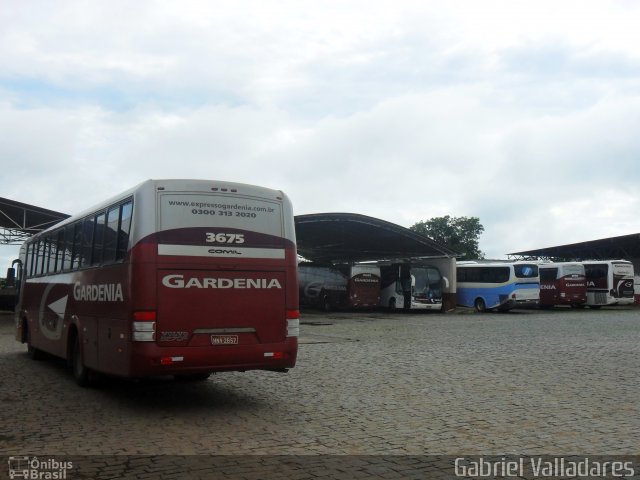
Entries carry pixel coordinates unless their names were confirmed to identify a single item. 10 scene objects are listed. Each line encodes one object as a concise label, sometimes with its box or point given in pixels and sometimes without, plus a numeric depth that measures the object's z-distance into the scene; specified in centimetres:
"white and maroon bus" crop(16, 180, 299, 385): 920
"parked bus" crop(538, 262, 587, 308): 4362
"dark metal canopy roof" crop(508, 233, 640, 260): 5684
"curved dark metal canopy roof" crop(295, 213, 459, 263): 3738
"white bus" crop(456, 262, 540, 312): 4072
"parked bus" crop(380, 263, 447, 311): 4119
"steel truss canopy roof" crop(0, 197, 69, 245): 3362
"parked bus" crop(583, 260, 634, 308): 4294
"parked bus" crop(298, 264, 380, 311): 4272
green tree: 9788
